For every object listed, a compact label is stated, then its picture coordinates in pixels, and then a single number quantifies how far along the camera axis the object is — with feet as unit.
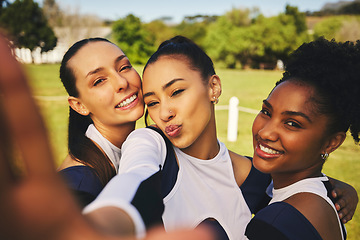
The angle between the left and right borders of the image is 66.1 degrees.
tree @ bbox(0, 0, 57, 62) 145.05
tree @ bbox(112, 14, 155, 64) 171.12
